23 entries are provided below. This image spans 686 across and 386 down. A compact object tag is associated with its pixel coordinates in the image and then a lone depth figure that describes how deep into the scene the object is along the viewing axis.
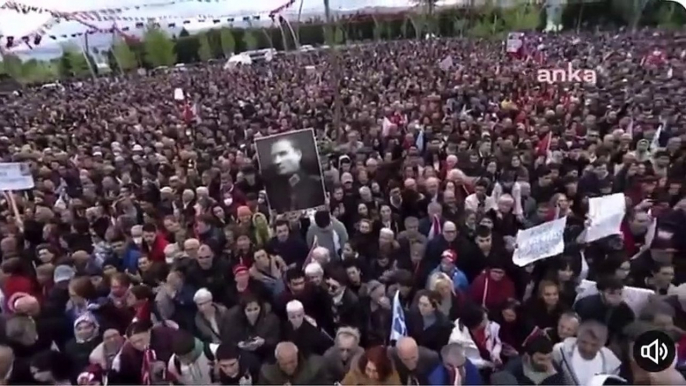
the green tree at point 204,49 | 41.53
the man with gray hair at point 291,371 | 4.21
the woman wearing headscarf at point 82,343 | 4.41
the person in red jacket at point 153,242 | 6.56
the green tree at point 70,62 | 38.59
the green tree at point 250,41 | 42.81
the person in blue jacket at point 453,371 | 4.14
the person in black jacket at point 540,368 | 4.03
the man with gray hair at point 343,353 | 4.29
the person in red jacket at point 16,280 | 5.79
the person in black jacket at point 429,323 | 4.49
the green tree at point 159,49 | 39.53
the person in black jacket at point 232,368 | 4.23
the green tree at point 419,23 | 36.72
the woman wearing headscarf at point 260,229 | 6.87
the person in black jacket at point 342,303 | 5.01
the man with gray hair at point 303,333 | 4.62
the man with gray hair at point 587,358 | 4.00
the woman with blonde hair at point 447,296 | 4.76
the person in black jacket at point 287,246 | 6.25
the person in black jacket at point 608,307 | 4.43
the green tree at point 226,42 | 42.12
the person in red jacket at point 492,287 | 5.07
